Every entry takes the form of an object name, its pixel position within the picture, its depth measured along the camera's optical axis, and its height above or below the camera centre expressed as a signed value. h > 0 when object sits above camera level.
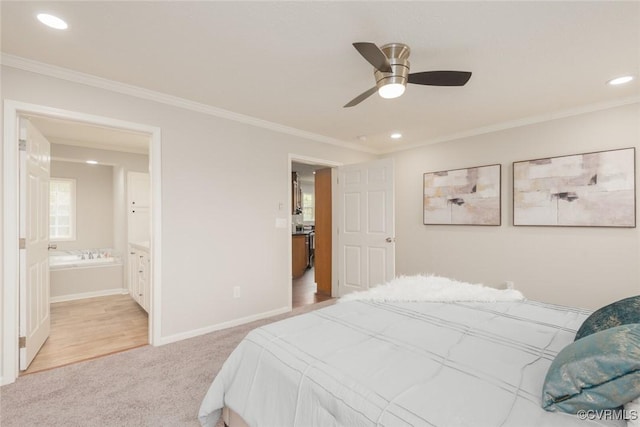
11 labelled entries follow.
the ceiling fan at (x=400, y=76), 1.93 +0.91
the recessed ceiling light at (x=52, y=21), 1.73 +1.16
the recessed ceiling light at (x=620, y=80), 2.47 +1.12
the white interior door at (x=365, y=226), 3.87 -0.17
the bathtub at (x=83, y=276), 4.45 -0.96
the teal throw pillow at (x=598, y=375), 0.83 -0.48
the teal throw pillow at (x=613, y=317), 1.18 -0.43
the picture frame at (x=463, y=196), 3.70 +0.22
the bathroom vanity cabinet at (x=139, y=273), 3.64 -0.79
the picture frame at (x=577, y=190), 2.87 +0.23
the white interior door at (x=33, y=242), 2.29 -0.23
